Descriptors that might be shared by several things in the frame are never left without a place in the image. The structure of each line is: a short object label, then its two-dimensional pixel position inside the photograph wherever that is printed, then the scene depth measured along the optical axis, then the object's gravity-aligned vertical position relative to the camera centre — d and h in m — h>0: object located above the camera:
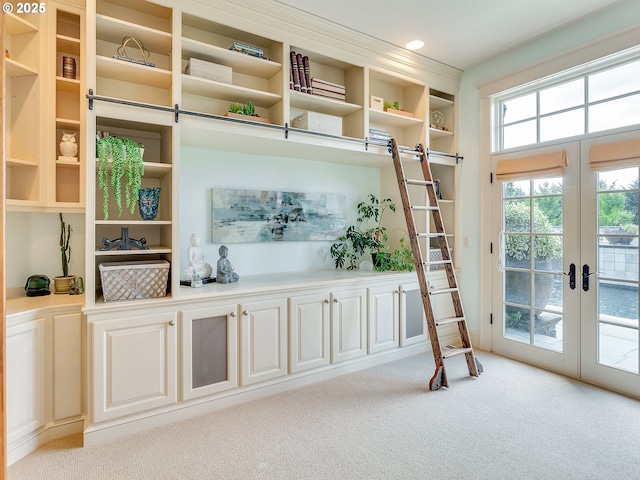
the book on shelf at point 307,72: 3.04 +1.43
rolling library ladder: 3.00 -0.24
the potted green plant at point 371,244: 3.71 -0.04
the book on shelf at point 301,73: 3.02 +1.41
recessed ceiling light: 3.34 +1.84
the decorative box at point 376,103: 3.45 +1.32
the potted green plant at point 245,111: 2.79 +1.01
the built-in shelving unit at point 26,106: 2.33 +0.88
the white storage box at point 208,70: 2.62 +1.27
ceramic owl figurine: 2.46 +0.64
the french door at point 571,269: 2.82 -0.26
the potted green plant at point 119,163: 2.24 +0.49
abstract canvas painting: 3.21 +0.24
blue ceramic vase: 2.50 +0.27
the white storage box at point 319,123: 3.03 +1.01
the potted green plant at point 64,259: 2.51 -0.13
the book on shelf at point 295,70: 2.98 +1.42
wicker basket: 2.29 -0.26
